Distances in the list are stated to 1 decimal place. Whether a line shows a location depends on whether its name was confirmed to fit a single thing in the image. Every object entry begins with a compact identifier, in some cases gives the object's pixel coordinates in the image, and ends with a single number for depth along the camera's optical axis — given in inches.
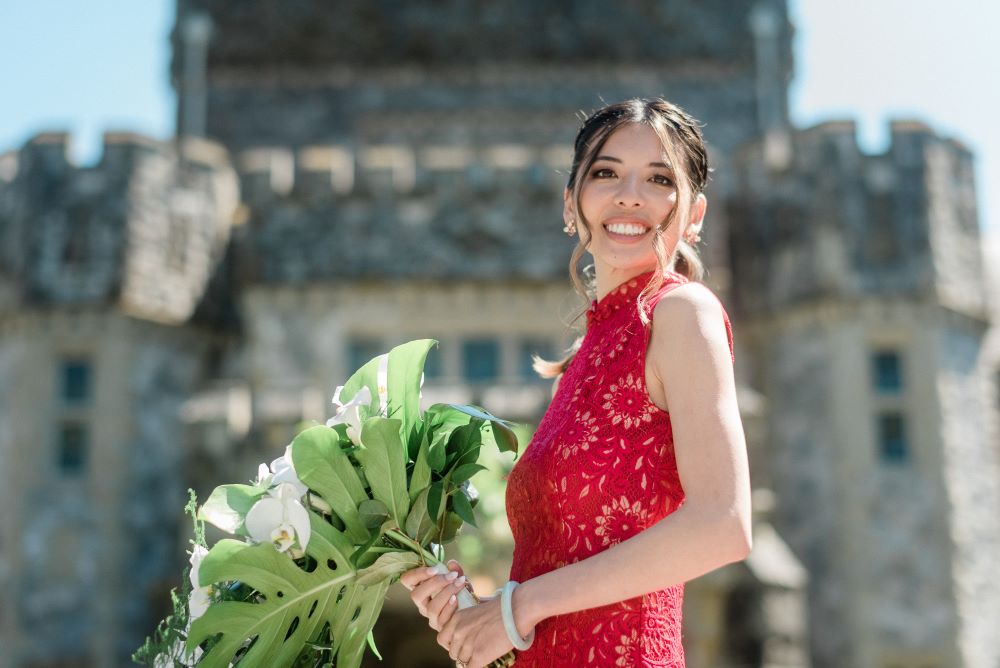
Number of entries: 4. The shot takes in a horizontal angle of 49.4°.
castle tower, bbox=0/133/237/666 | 354.6
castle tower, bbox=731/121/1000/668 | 361.7
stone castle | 355.9
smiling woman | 64.1
